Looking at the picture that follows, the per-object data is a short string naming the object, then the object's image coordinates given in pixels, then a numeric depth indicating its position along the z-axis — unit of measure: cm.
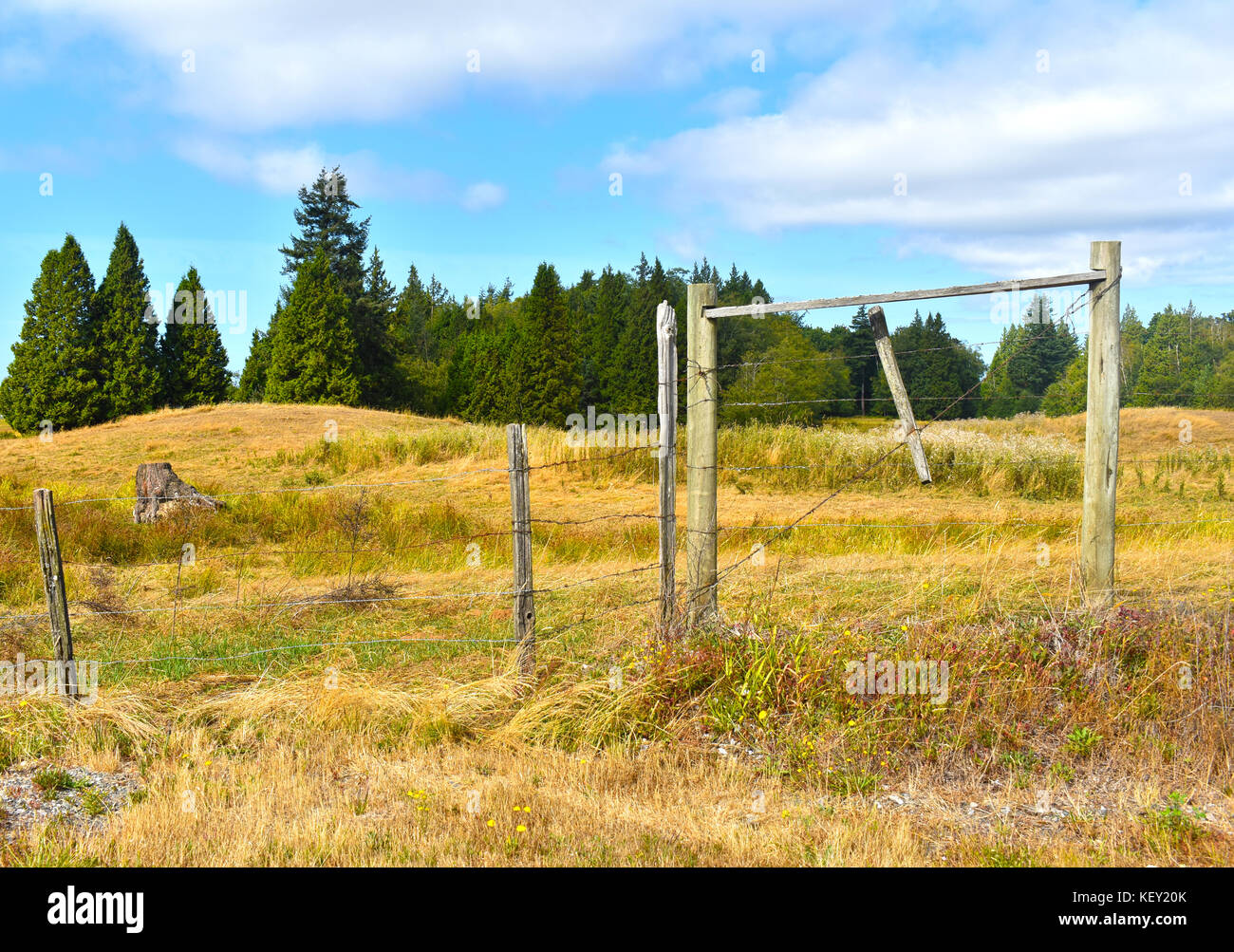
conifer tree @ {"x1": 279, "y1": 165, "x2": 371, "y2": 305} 5222
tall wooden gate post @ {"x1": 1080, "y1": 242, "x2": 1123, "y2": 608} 513
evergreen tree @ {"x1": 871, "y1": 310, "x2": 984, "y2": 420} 5572
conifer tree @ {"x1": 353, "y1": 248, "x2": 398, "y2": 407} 4825
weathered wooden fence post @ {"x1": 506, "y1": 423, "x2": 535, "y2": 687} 524
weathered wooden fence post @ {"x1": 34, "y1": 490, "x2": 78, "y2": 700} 528
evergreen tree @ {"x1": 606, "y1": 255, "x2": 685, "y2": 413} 4919
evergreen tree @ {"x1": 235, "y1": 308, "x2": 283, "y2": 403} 4703
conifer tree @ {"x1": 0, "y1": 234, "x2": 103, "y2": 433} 3878
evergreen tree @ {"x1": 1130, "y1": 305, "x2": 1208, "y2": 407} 5347
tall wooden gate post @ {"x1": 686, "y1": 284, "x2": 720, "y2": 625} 538
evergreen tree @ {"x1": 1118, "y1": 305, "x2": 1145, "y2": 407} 5478
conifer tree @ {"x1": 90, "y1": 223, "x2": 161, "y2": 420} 3975
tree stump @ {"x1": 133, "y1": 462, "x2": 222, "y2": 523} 1334
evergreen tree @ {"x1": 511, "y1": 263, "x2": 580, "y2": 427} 4400
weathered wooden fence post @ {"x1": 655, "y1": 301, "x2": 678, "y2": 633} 528
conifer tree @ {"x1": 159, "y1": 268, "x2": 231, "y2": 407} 4191
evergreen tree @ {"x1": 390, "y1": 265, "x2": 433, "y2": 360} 5747
